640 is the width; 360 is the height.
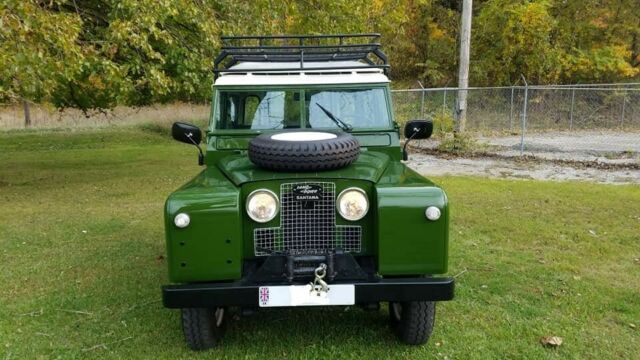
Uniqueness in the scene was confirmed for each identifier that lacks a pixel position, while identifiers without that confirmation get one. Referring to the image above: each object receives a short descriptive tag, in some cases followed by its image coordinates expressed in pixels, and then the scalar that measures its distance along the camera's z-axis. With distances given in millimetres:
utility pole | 16906
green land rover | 3561
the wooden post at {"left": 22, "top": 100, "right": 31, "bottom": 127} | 24609
